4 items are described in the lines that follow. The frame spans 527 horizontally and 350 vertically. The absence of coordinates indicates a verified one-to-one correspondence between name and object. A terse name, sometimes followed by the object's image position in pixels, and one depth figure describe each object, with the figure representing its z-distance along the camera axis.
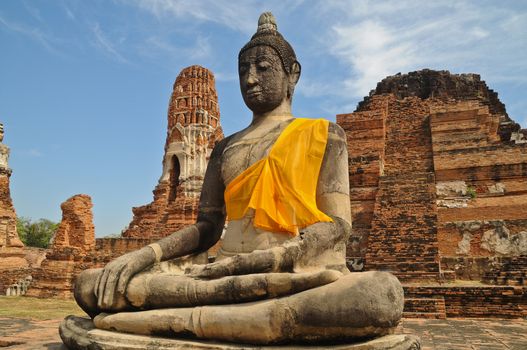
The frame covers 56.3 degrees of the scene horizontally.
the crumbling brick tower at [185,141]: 29.23
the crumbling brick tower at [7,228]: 21.50
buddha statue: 2.82
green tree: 48.19
